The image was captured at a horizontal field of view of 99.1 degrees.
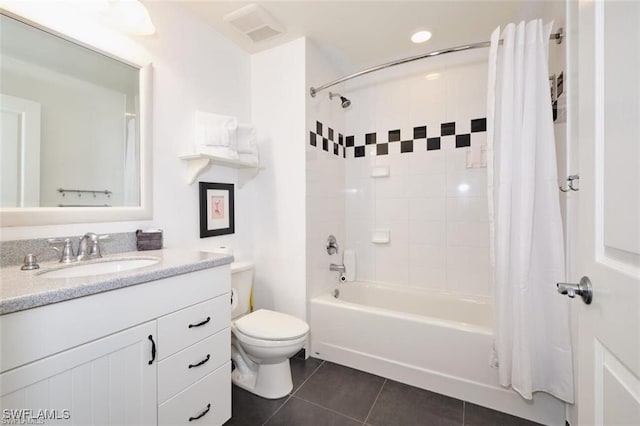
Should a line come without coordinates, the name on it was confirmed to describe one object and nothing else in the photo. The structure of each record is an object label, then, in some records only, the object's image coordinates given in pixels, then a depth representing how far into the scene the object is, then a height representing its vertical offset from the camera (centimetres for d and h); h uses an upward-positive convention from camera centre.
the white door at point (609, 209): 49 +1
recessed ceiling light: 199 +133
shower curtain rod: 135 +96
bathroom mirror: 109 +38
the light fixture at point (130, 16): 131 +97
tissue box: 145 -14
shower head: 242 +103
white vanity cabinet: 73 -47
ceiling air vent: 172 +128
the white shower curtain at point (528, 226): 125 -6
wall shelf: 167 +33
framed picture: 182 +3
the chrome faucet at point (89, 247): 121 -16
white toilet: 150 -72
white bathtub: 150 -84
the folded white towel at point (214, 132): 171 +52
